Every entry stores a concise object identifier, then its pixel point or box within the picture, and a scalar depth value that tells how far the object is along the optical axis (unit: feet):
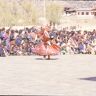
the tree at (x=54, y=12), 216.12
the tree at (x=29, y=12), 188.23
